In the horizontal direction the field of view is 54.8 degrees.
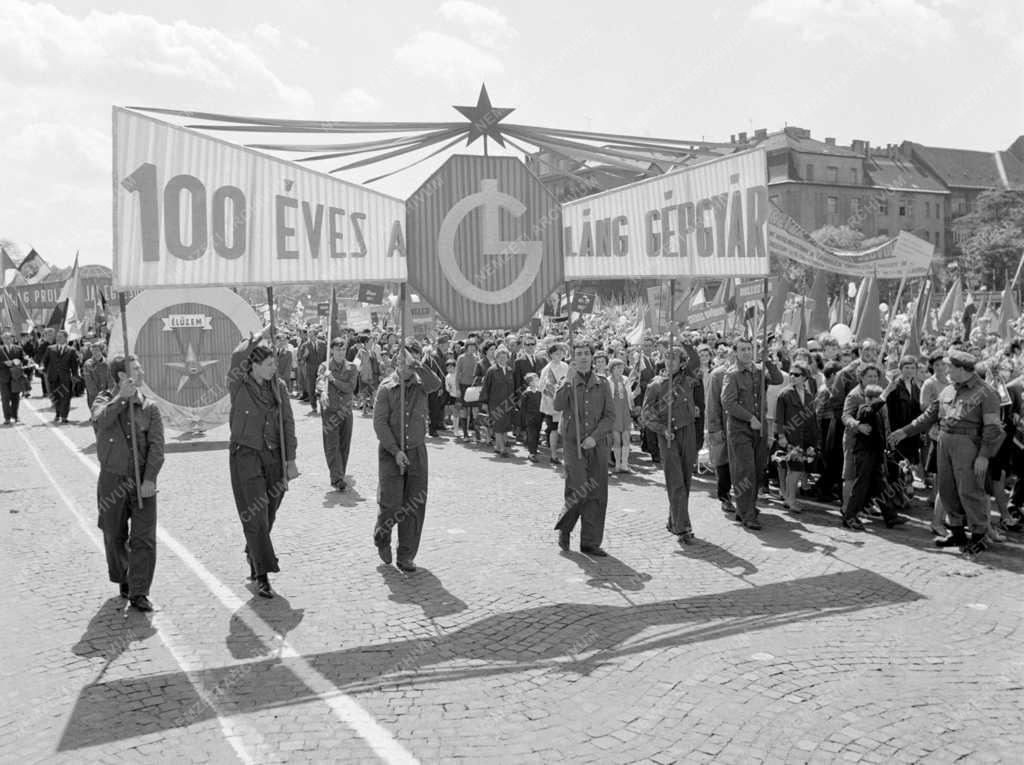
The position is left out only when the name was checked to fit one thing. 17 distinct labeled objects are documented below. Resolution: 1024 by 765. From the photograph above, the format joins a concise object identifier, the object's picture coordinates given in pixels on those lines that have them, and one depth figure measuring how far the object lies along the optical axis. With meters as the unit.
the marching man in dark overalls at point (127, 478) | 7.18
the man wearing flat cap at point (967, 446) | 8.69
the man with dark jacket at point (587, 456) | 8.80
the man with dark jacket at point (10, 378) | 20.02
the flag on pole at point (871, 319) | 17.42
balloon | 19.29
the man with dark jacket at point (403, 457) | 8.24
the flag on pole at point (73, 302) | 27.48
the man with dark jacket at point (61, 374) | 19.94
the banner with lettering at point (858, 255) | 15.57
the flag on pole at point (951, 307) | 23.94
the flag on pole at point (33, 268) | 35.78
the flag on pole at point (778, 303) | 20.61
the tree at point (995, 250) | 69.81
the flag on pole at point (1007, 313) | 21.59
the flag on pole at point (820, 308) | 19.64
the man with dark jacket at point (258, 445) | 7.52
